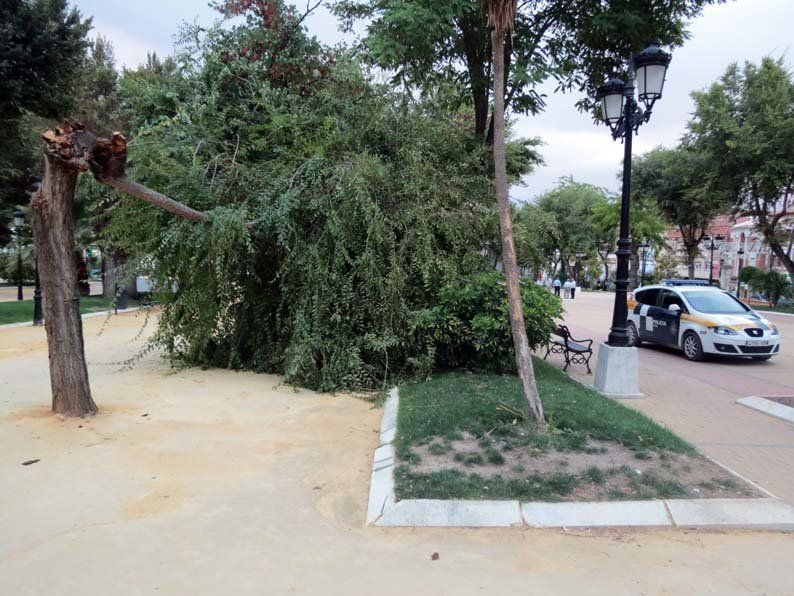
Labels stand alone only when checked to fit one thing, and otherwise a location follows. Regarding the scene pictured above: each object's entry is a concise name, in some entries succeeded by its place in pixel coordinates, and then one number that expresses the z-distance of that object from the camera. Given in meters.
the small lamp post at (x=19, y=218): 18.72
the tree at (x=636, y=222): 37.38
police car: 11.04
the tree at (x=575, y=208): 49.59
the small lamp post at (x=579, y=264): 61.45
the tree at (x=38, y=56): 13.41
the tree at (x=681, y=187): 27.34
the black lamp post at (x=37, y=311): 15.90
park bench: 9.81
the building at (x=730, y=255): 45.72
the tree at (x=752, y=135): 24.00
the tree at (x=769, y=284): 28.33
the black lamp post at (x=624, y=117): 7.58
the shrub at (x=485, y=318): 7.82
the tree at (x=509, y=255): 5.41
